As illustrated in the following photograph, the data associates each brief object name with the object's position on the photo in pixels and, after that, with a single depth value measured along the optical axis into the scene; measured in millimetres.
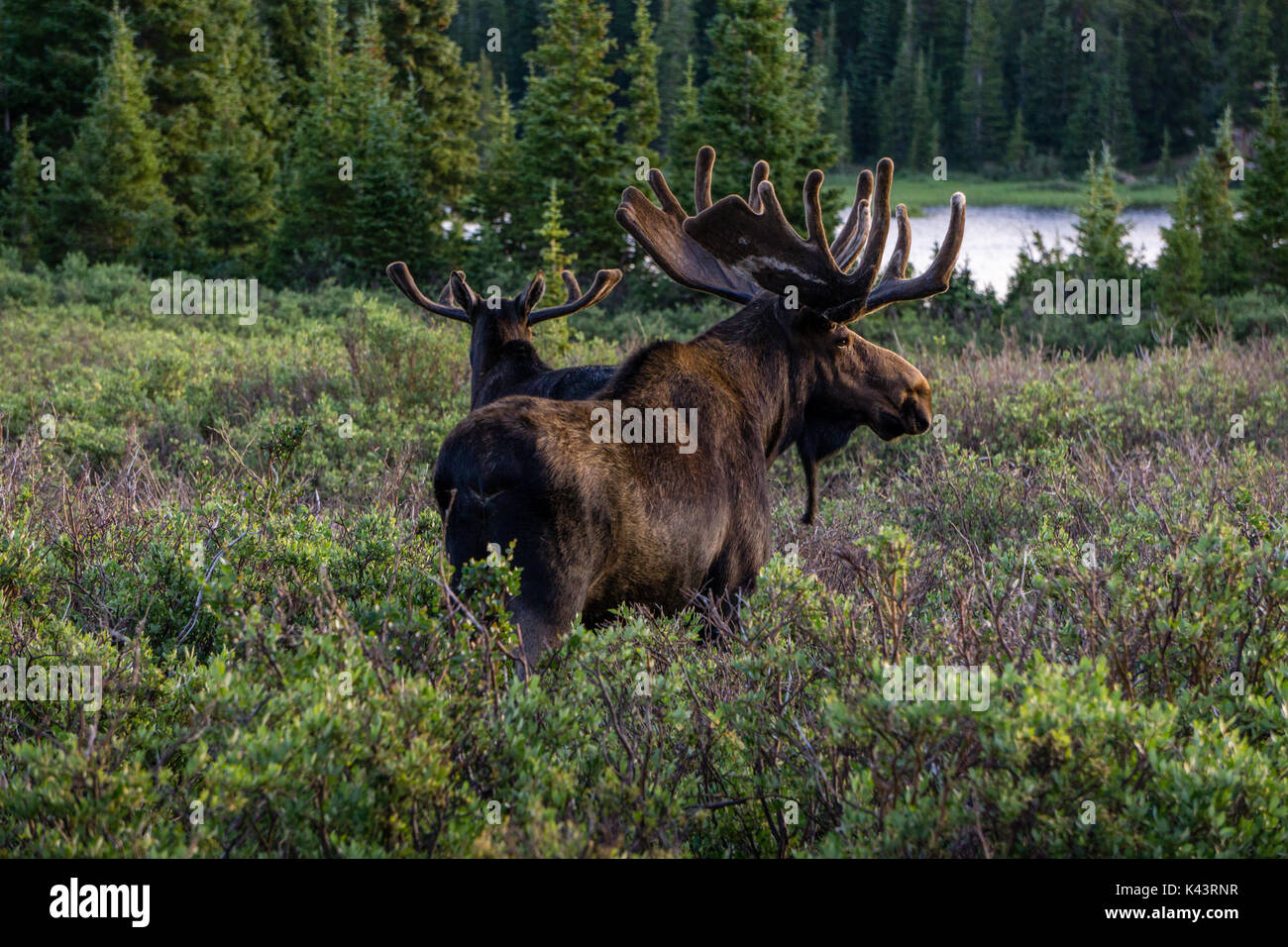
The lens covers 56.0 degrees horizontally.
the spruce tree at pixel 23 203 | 28828
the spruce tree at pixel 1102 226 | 25750
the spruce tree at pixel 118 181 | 26750
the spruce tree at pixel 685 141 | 24125
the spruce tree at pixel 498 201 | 24641
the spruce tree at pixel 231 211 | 25969
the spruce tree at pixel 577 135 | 23719
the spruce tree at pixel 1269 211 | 24062
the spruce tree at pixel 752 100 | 23344
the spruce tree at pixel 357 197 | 24219
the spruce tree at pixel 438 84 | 29156
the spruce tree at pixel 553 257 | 17797
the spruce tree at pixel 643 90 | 27641
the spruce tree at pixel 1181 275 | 20828
